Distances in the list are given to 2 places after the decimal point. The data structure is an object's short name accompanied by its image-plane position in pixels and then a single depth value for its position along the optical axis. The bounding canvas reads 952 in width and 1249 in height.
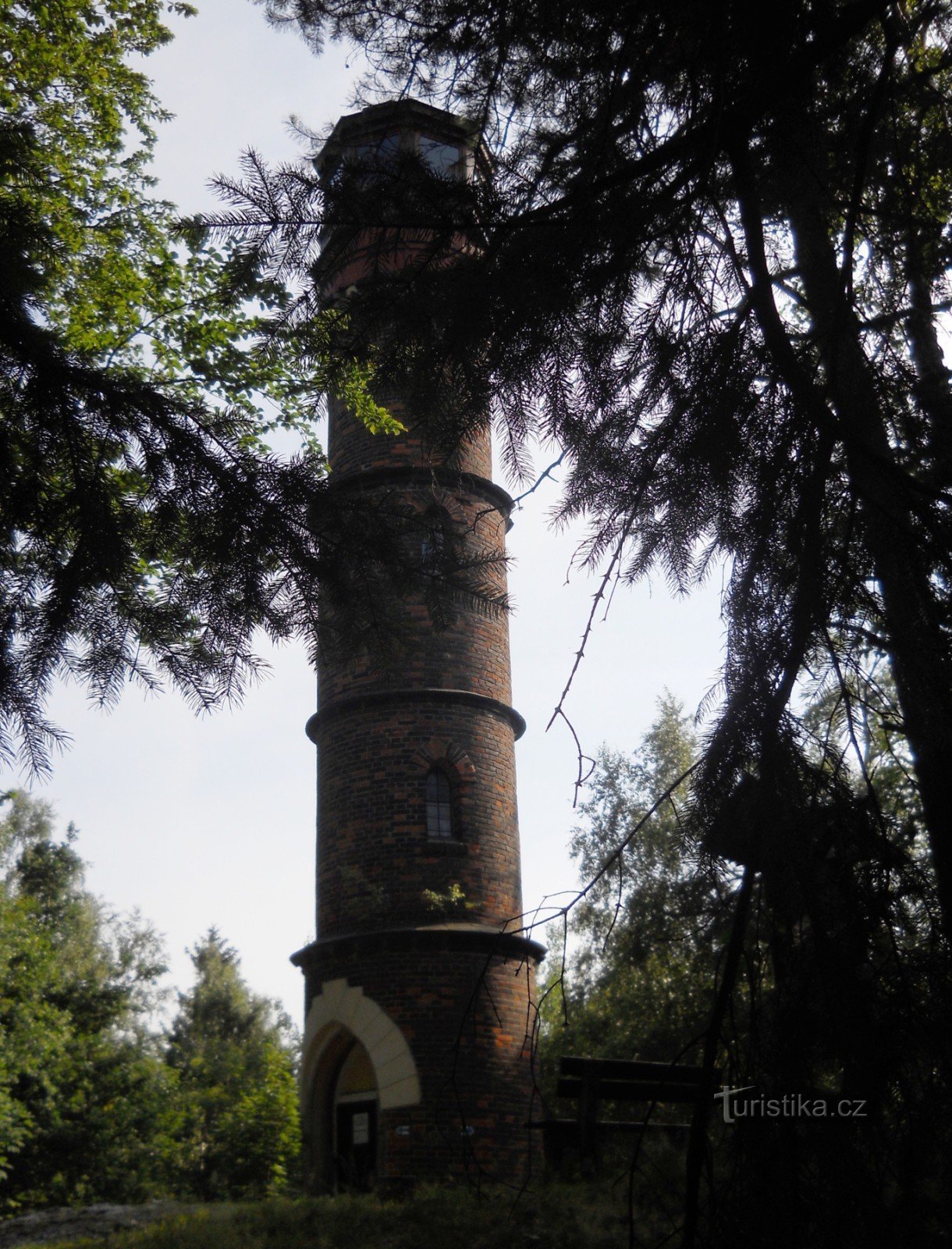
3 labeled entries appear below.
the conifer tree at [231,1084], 13.27
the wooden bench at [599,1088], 9.66
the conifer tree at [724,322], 2.75
